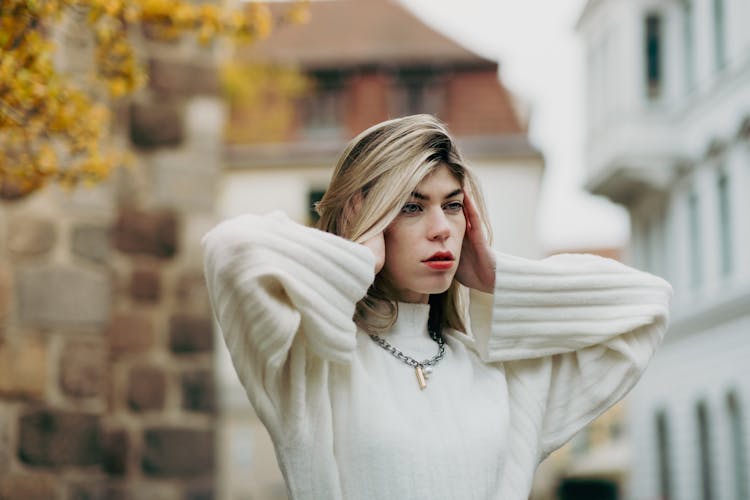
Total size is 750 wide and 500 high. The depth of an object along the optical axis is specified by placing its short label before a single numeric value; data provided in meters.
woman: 3.02
